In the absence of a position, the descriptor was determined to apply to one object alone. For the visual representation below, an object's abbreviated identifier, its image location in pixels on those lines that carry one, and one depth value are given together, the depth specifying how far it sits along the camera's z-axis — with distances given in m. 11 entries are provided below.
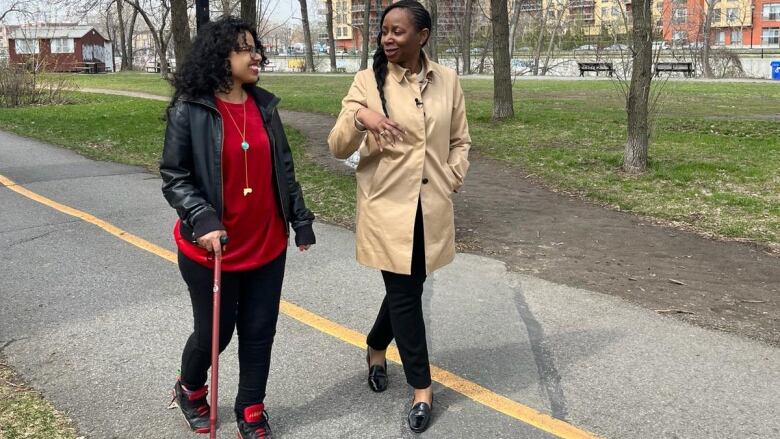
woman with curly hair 2.99
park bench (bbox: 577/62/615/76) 38.31
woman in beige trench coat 3.28
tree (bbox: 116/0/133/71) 61.56
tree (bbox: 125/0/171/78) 39.38
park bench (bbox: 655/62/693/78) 30.00
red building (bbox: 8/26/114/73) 66.19
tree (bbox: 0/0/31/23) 39.53
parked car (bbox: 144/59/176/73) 64.76
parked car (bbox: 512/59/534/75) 53.98
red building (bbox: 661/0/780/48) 67.88
